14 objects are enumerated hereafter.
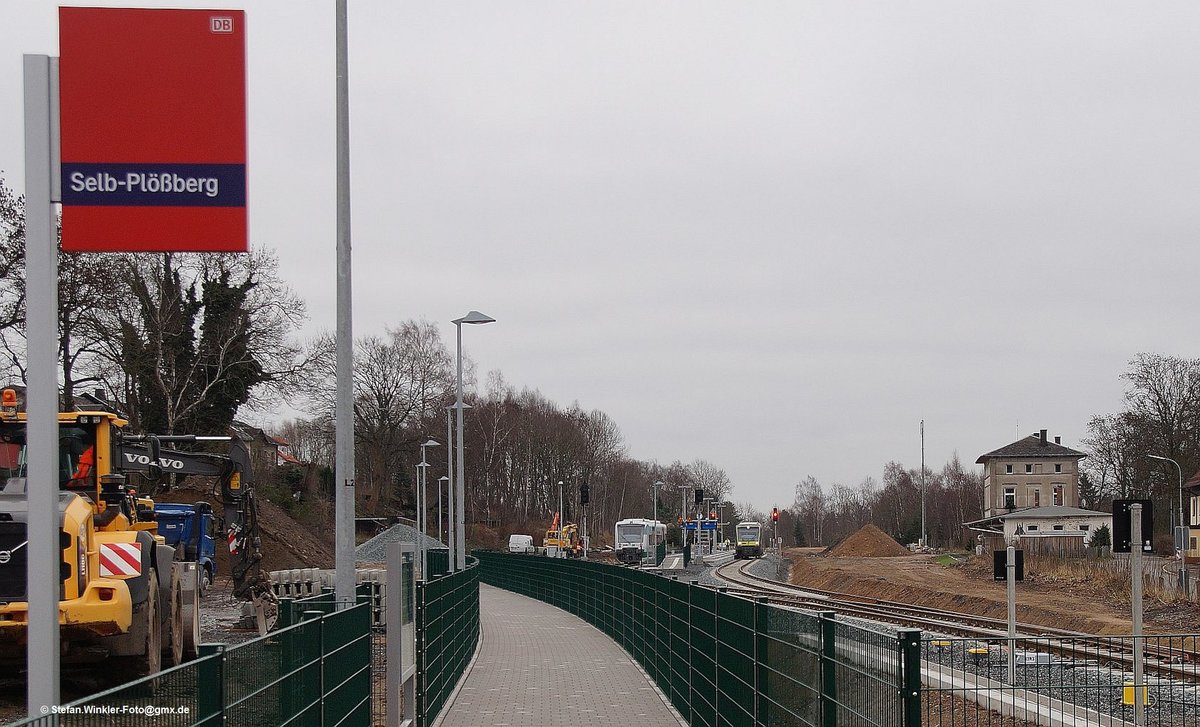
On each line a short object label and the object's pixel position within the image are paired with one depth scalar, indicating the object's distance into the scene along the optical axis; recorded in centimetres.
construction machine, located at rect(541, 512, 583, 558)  7385
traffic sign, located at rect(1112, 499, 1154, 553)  1505
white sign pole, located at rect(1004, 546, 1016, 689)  1739
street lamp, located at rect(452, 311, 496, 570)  3578
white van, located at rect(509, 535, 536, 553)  8488
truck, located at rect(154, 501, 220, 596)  2729
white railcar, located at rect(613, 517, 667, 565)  7819
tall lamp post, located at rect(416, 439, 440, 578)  4393
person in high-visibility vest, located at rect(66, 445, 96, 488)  1574
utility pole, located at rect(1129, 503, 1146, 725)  1455
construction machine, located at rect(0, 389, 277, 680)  1358
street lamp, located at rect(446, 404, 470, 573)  3688
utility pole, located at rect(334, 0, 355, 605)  1467
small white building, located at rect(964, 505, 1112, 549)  8147
